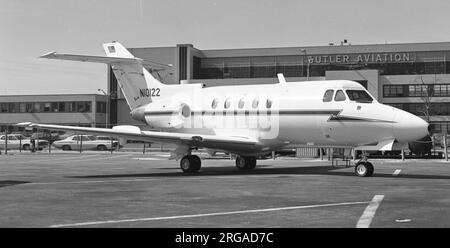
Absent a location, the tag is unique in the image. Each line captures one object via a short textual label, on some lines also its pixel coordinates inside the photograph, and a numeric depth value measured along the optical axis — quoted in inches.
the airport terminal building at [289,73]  3282.5
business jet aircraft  751.7
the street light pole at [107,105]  3484.3
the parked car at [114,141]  2110.2
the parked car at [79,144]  2070.6
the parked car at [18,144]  2083.4
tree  3233.3
